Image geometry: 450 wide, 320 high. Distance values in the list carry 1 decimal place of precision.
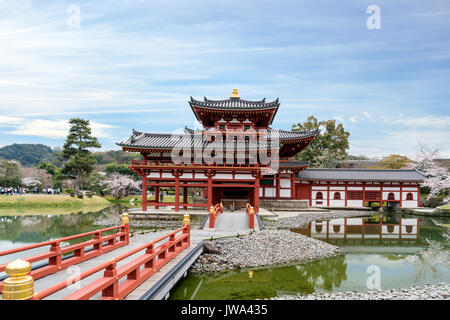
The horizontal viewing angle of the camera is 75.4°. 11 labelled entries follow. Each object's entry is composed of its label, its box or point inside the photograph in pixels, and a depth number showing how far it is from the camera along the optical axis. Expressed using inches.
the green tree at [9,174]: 1753.2
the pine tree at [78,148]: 1569.9
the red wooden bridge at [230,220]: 644.1
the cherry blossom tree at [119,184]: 1827.0
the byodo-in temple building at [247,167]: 847.7
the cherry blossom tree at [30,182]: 1805.0
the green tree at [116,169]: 1979.6
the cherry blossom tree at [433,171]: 1265.6
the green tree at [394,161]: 1858.6
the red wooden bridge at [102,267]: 159.2
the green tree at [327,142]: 1844.2
